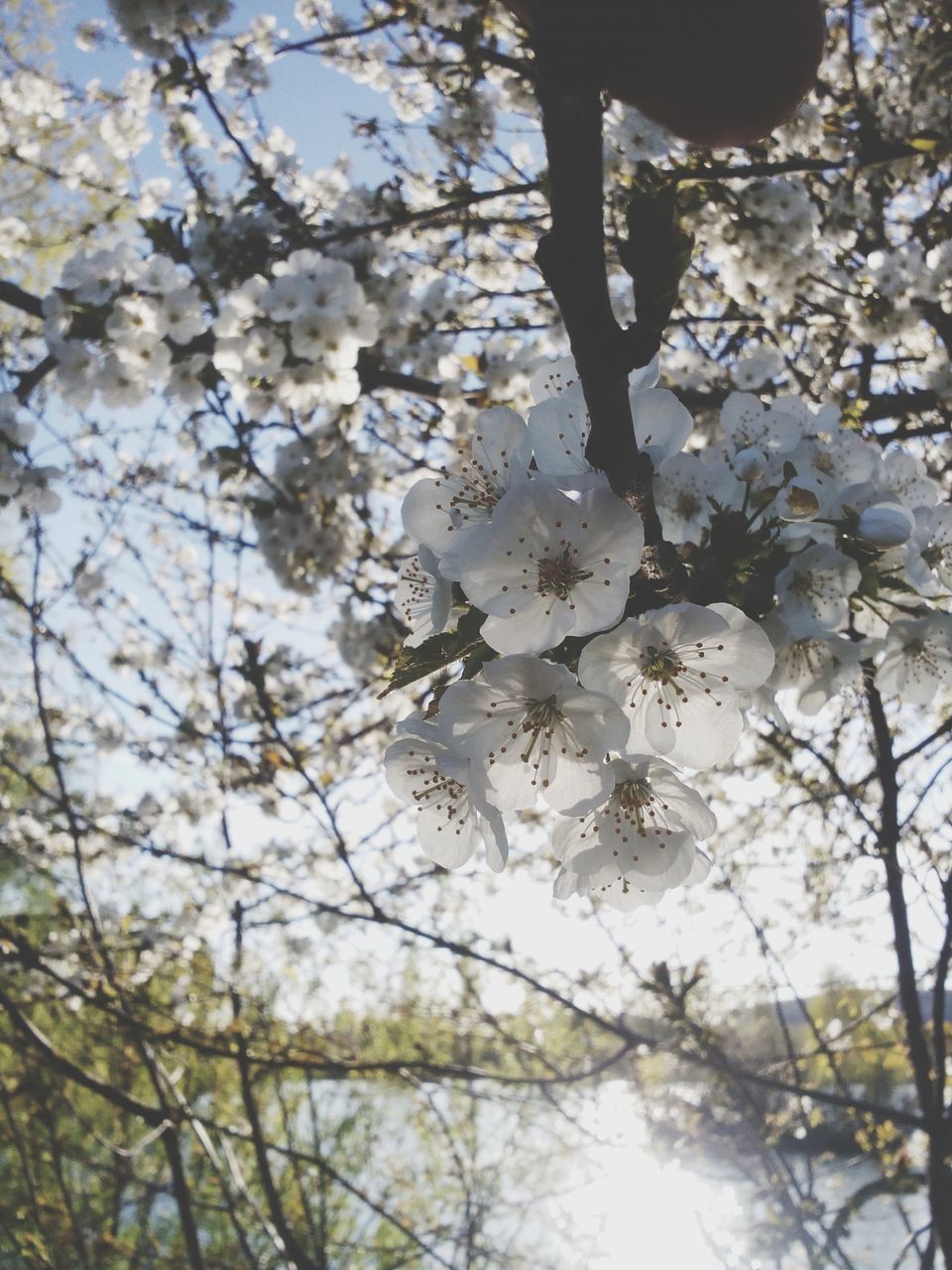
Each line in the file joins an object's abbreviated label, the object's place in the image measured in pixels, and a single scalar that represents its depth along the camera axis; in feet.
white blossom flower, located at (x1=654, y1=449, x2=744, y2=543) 0.63
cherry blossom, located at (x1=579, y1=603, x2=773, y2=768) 0.50
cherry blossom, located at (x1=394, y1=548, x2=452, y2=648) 0.55
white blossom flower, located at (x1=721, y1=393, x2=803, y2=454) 0.68
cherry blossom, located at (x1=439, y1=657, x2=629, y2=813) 0.50
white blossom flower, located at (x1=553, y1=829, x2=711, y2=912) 0.55
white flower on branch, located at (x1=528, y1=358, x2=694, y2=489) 0.52
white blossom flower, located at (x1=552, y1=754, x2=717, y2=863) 0.55
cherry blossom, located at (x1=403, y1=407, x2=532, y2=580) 0.54
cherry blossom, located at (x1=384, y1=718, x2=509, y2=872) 0.55
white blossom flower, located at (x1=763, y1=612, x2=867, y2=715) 0.65
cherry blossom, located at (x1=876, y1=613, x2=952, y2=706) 0.72
